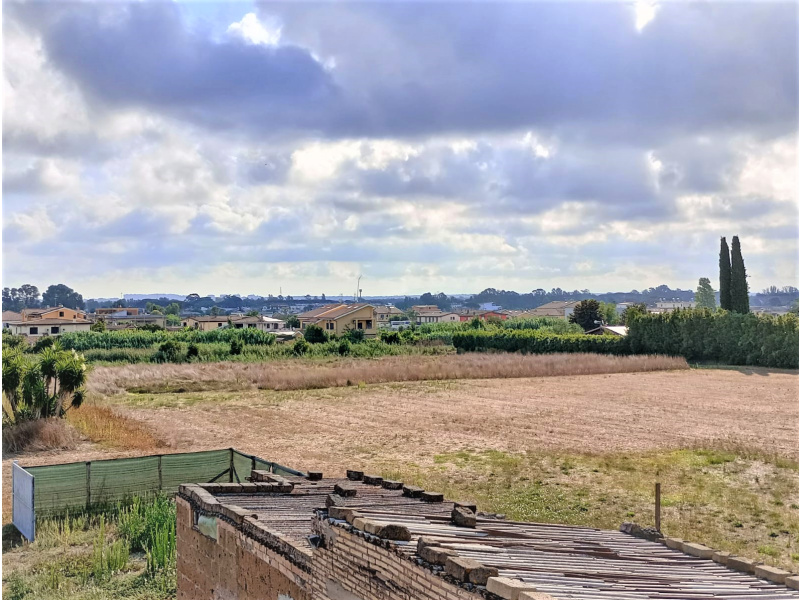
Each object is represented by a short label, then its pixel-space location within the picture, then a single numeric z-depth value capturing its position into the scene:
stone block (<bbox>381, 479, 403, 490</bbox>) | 9.95
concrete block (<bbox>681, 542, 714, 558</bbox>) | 7.61
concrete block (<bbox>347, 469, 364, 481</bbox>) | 10.73
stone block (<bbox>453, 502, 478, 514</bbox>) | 8.62
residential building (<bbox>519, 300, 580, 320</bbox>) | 152.25
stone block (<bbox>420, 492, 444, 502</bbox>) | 9.04
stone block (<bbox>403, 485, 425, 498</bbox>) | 9.19
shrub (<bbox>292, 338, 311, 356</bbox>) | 62.47
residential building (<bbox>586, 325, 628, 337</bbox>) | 77.88
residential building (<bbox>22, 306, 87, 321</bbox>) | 104.03
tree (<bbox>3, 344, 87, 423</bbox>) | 24.84
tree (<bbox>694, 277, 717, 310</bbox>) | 122.06
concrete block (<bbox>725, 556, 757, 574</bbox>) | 7.13
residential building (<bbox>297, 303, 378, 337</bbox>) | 106.88
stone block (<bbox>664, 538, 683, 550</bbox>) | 8.07
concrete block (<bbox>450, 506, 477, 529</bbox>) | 6.82
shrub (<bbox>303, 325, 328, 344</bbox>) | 72.75
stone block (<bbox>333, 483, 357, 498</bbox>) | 8.76
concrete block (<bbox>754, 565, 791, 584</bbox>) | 6.71
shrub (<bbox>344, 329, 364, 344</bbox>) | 75.62
